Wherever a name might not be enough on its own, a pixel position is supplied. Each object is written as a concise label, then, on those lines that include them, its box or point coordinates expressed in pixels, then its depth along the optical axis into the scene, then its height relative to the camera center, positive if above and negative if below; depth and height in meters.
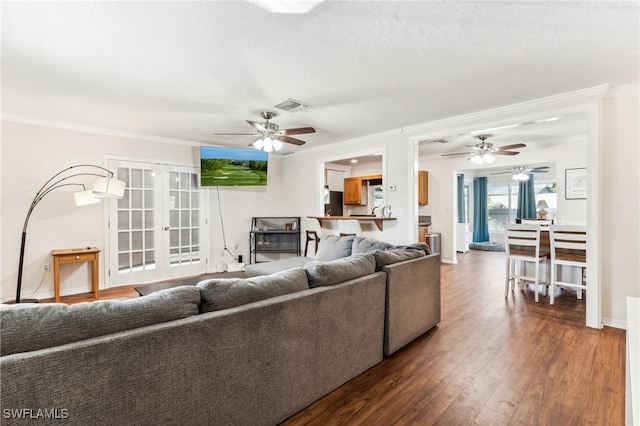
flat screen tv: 5.51 +0.87
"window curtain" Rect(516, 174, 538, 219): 9.28 +0.32
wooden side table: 4.06 -0.65
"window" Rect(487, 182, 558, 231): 9.38 +0.37
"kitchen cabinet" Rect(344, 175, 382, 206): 7.43 +0.55
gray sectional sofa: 1.10 -0.65
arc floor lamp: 3.89 +0.32
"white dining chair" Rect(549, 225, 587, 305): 3.80 -0.50
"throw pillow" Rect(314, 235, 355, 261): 4.11 -0.52
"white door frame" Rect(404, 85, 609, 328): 3.13 +0.53
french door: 4.92 -0.23
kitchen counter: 4.81 -0.13
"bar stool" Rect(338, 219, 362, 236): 5.62 -0.32
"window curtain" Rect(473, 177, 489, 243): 9.91 -0.02
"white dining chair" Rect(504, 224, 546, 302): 4.14 -0.55
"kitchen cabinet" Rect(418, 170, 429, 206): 7.25 +0.60
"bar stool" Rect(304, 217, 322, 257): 6.22 -0.41
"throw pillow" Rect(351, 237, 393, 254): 3.77 -0.44
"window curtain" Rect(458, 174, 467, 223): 8.72 +0.30
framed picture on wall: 5.67 +0.50
